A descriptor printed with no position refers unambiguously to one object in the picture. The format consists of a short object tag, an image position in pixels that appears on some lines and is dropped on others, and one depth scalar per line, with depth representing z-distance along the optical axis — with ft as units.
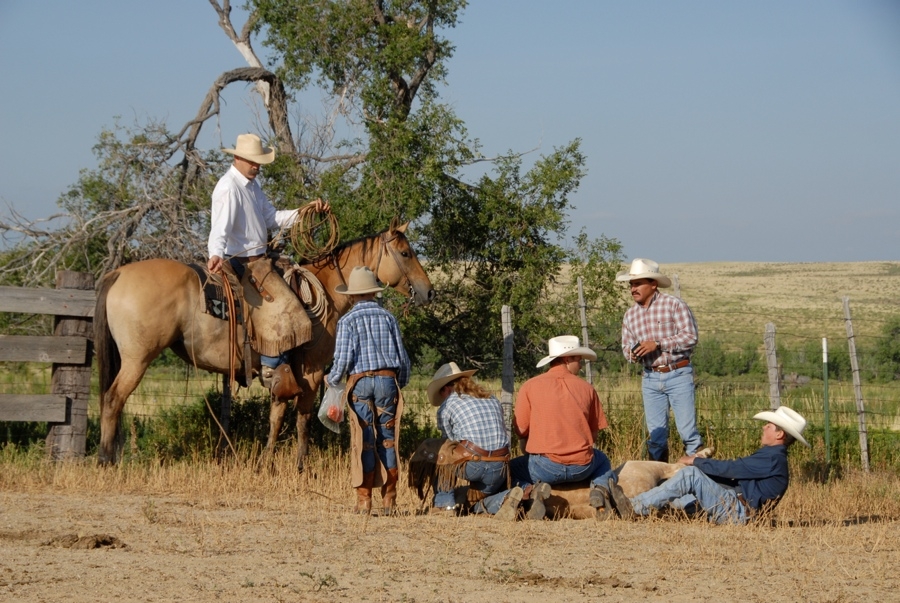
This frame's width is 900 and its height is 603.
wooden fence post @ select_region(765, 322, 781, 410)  71.97
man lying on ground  49.96
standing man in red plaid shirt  58.23
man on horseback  62.64
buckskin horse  60.59
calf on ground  51.72
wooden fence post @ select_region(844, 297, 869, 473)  76.13
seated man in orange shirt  50.34
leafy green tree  81.82
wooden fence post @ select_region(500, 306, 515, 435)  71.46
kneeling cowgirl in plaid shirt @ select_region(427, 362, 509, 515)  51.42
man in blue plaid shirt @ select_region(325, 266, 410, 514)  51.24
